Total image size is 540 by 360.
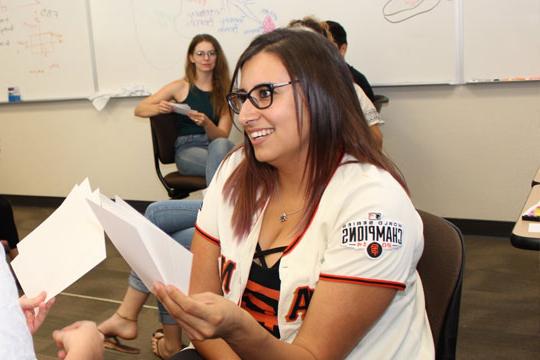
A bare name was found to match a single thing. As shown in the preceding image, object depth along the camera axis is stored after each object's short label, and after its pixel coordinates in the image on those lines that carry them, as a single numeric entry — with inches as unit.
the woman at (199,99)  144.4
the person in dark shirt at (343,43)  129.7
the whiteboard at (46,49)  182.1
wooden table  55.6
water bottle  197.9
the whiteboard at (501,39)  130.6
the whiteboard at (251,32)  139.6
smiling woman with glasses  43.0
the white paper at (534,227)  58.1
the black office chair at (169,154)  137.8
